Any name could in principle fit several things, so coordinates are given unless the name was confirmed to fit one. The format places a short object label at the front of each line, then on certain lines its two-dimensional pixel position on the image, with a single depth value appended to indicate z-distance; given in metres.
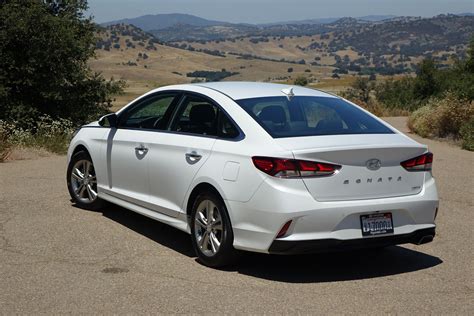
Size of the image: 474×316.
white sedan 5.82
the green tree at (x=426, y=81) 29.61
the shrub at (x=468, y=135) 16.17
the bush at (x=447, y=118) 18.19
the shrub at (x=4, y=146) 13.43
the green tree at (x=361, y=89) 37.80
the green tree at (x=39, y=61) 19.39
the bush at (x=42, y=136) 15.12
